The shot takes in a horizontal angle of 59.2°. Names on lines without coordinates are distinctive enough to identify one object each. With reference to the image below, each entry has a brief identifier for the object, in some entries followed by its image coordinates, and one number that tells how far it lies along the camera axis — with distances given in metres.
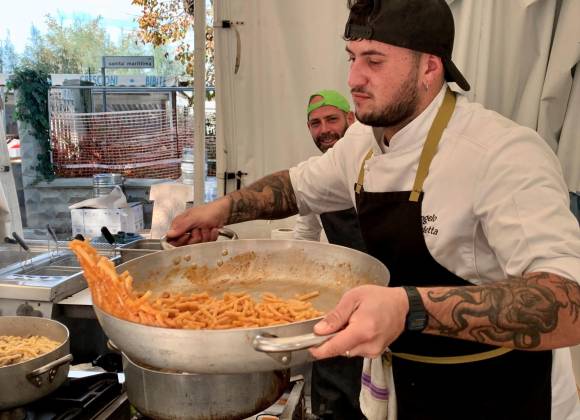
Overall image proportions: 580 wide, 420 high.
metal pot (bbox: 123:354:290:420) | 1.02
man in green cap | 2.50
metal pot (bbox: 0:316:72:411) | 1.21
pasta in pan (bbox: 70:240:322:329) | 0.92
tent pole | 2.57
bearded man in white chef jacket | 0.83
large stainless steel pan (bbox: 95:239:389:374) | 1.25
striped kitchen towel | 1.37
